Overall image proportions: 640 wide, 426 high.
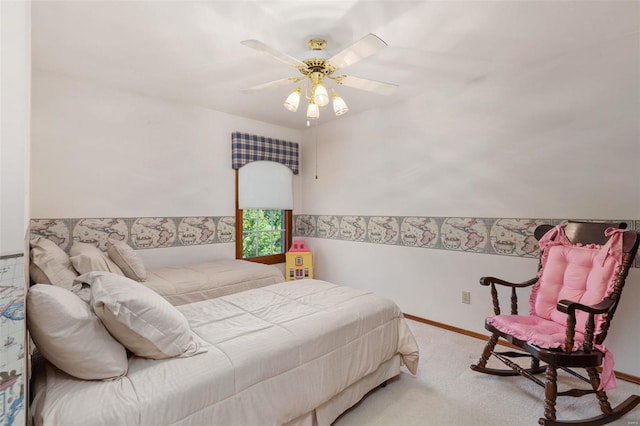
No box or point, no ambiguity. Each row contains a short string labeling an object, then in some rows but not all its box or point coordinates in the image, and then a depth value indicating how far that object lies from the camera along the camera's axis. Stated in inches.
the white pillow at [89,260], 87.7
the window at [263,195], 160.6
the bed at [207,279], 103.0
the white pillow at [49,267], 78.3
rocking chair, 68.4
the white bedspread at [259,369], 42.6
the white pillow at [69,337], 43.0
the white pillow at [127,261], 102.9
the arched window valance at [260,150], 156.9
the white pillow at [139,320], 48.2
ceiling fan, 68.9
